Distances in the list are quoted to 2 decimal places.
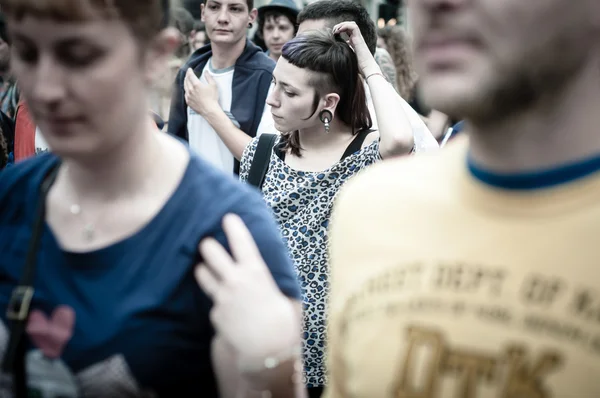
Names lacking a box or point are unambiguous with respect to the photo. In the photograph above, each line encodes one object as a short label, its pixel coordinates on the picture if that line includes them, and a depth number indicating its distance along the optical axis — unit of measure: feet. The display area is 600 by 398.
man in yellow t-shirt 3.76
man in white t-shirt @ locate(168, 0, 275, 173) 13.30
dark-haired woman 10.06
